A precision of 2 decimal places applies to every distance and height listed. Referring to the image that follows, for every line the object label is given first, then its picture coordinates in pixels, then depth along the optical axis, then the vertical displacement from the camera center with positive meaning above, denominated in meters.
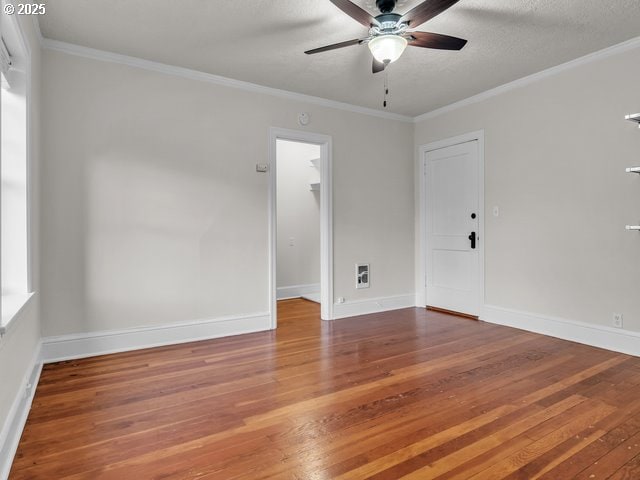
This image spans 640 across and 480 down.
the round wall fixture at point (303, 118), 4.34 +1.36
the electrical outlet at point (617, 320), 3.26 -0.77
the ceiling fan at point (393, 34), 2.27 +1.33
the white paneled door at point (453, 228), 4.53 +0.08
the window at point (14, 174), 2.35 +0.40
